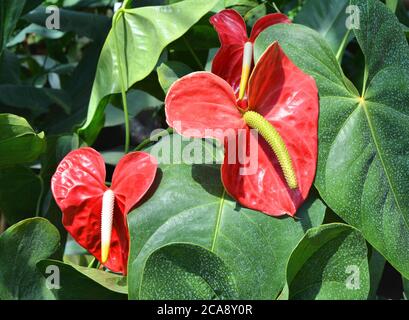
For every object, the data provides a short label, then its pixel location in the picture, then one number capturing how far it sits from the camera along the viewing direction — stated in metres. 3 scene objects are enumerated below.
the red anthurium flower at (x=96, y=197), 0.65
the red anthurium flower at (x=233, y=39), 0.70
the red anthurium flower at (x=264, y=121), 0.62
